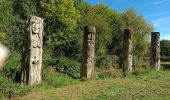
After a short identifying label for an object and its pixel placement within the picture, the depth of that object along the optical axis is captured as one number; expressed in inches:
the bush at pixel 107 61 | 1002.7
